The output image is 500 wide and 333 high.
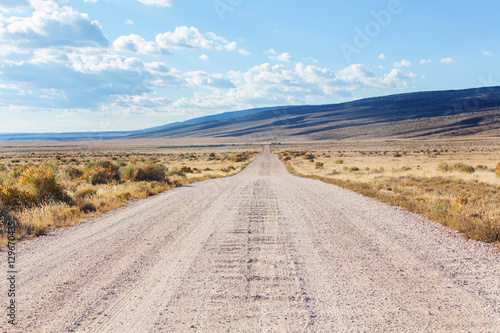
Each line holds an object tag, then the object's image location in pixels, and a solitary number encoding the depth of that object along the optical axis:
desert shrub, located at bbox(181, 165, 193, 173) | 35.51
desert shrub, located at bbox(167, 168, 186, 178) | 28.31
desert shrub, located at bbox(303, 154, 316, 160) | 59.31
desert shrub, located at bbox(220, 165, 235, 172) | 37.56
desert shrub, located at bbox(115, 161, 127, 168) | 28.12
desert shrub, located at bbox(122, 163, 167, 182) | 21.38
